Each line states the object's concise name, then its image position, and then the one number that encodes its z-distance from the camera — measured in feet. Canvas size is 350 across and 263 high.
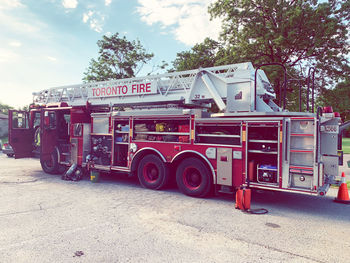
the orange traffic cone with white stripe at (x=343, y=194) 20.47
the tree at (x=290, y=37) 47.44
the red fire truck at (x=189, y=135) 17.54
